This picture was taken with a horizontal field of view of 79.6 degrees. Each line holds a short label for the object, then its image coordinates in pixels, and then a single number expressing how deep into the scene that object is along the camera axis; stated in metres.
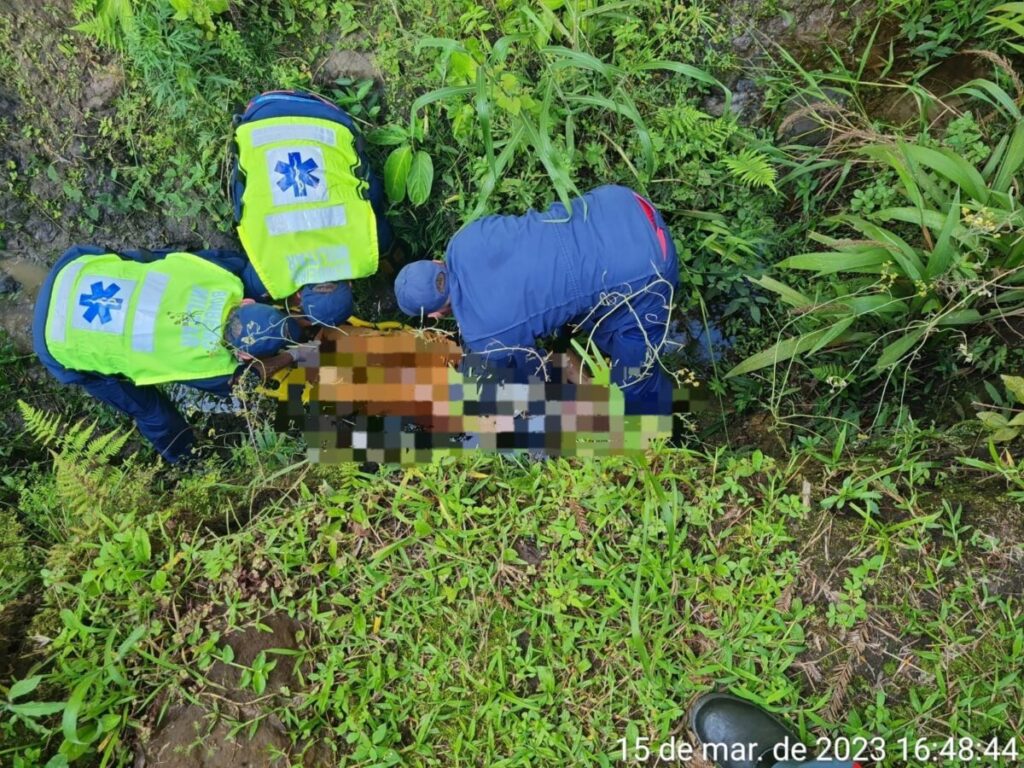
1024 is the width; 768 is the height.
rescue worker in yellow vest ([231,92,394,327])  2.88
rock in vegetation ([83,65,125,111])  3.46
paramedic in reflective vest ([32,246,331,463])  2.89
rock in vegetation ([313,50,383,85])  3.27
